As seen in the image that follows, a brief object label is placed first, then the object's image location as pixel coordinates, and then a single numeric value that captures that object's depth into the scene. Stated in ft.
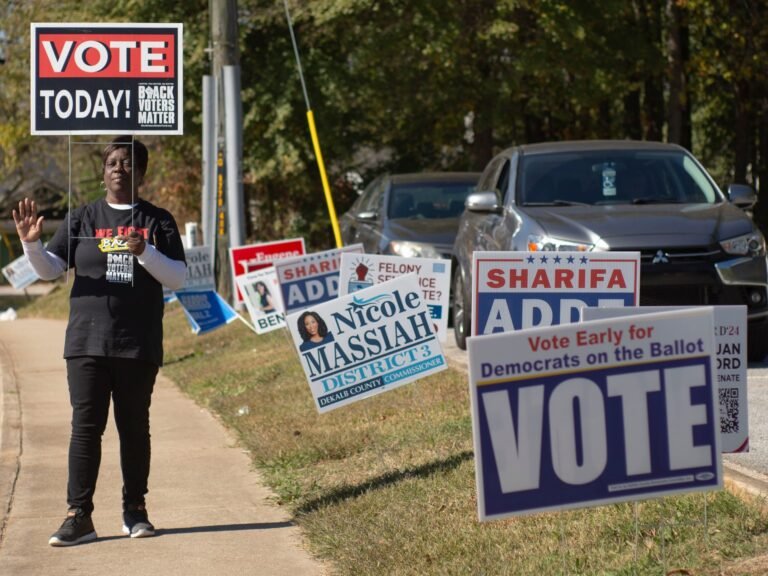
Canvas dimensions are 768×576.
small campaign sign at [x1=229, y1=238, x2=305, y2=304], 52.19
